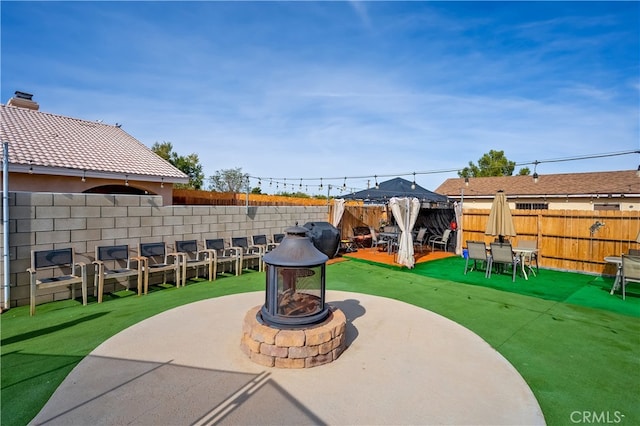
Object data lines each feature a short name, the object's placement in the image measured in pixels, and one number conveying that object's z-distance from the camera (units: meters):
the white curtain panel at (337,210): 11.31
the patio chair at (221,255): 7.15
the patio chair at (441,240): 11.55
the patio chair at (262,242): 8.49
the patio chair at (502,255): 7.61
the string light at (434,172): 7.16
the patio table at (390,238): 10.74
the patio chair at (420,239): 11.62
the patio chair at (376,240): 11.38
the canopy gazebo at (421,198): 10.01
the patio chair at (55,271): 4.66
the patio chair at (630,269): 5.95
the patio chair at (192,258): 6.55
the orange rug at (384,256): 9.84
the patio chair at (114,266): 5.32
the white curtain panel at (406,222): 8.91
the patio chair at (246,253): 7.77
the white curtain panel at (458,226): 11.50
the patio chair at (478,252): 7.94
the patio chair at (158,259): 6.19
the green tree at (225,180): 26.33
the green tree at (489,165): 26.32
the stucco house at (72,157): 7.41
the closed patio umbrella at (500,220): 8.18
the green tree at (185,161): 21.09
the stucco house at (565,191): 13.77
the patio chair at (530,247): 8.59
